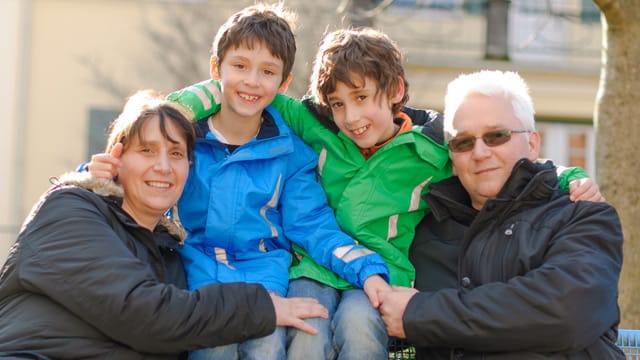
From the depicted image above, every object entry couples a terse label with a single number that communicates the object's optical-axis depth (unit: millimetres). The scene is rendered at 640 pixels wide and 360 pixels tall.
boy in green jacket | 3920
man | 3350
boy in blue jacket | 3781
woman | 3215
